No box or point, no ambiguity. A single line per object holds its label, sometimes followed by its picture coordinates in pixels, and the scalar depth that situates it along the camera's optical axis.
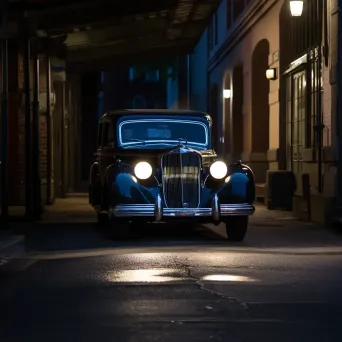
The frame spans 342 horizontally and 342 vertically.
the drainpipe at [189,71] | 40.64
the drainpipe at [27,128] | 15.16
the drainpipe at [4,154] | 13.68
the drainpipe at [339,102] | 13.99
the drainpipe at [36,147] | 15.90
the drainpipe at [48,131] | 19.73
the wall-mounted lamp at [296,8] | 16.12
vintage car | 11.91
